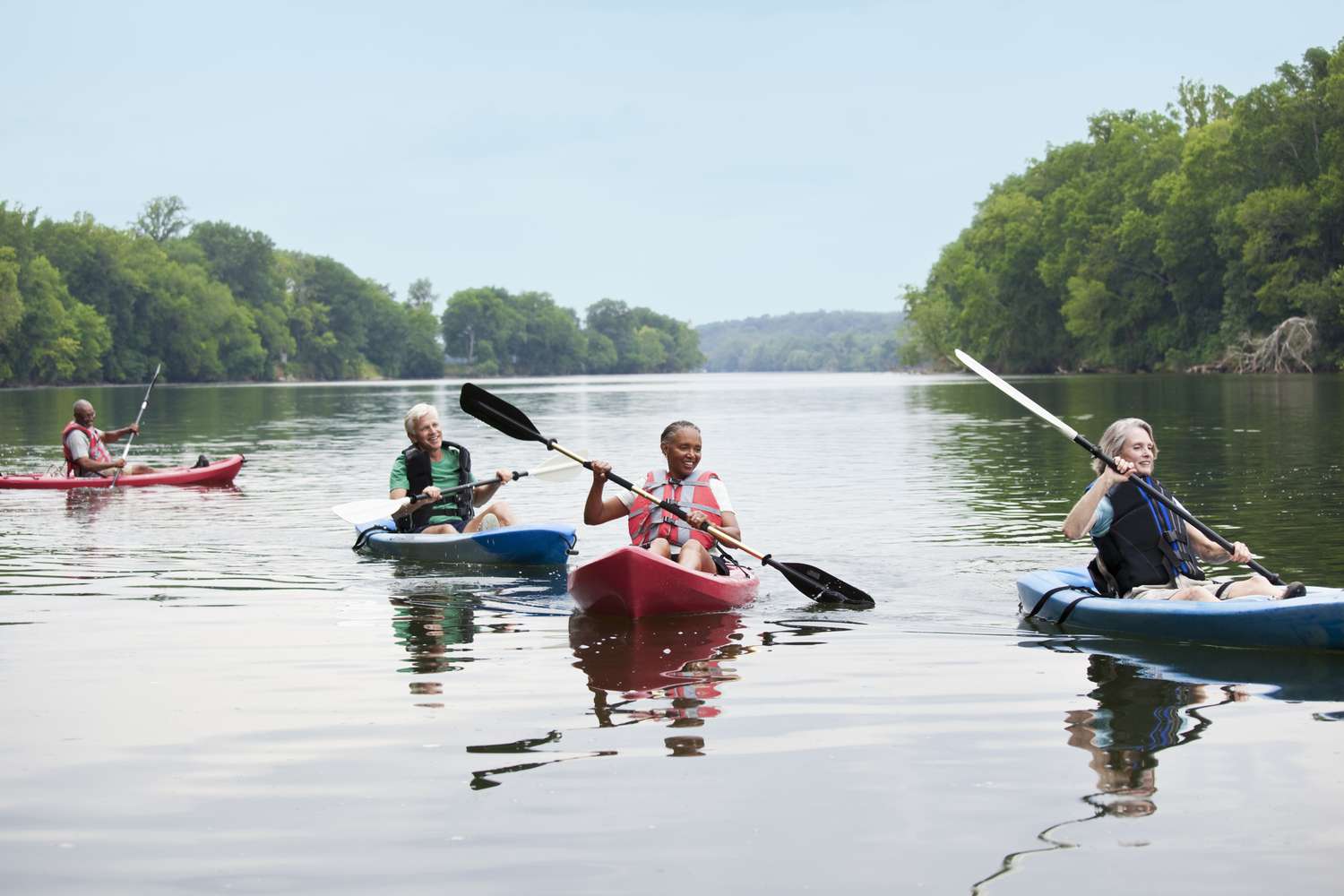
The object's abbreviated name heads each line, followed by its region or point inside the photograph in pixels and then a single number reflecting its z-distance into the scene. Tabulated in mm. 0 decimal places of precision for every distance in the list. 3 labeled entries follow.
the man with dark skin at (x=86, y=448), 18828
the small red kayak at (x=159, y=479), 18625
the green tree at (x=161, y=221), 136125
